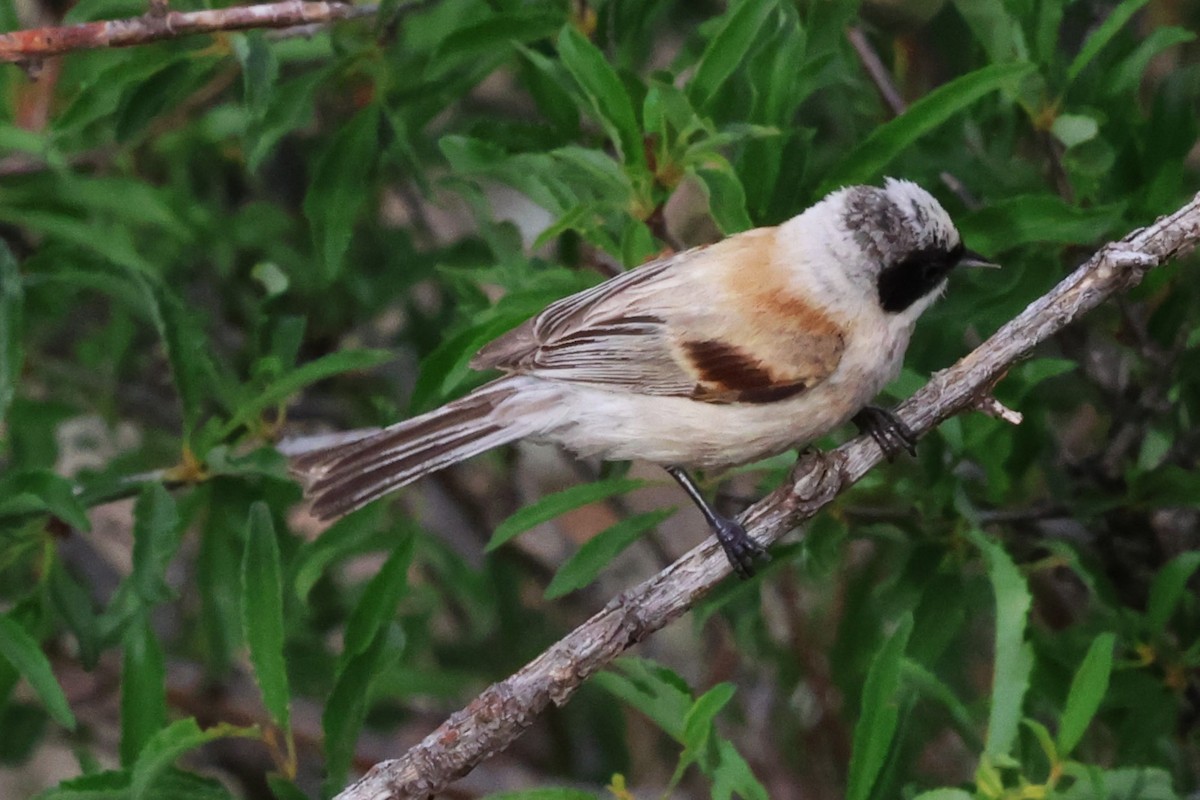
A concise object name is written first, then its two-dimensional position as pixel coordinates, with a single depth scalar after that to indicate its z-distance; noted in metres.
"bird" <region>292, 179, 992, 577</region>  6.38
